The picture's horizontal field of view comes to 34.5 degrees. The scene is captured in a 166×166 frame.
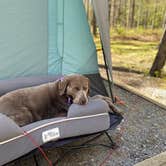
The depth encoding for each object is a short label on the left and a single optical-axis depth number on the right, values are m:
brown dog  2.12
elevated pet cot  1.72
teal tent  2.77
